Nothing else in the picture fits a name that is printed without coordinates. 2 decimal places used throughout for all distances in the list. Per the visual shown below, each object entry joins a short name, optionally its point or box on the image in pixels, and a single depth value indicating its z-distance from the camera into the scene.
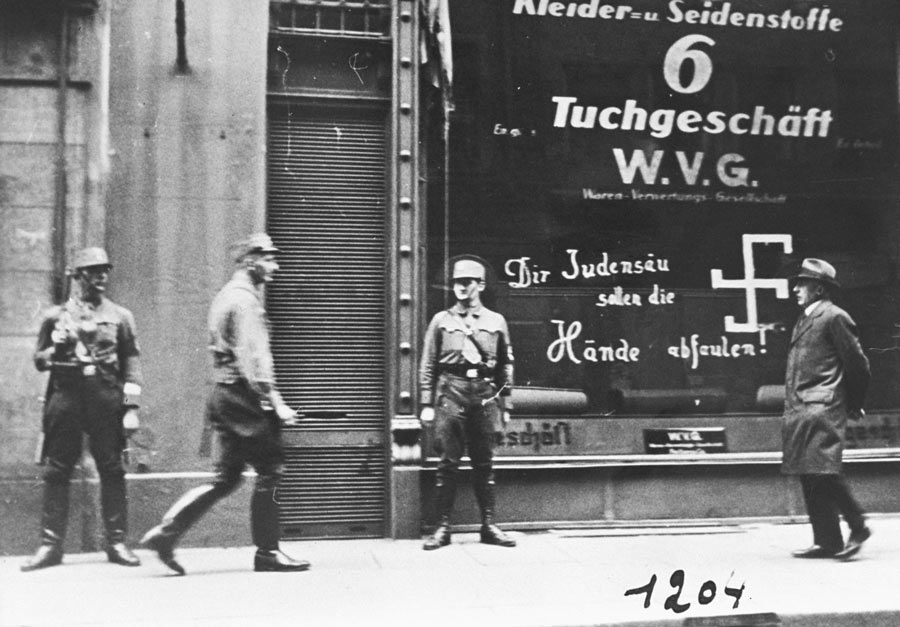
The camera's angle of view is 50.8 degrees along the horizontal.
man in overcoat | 7.08
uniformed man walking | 6.48
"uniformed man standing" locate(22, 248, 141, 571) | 6.89
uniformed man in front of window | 7.59
